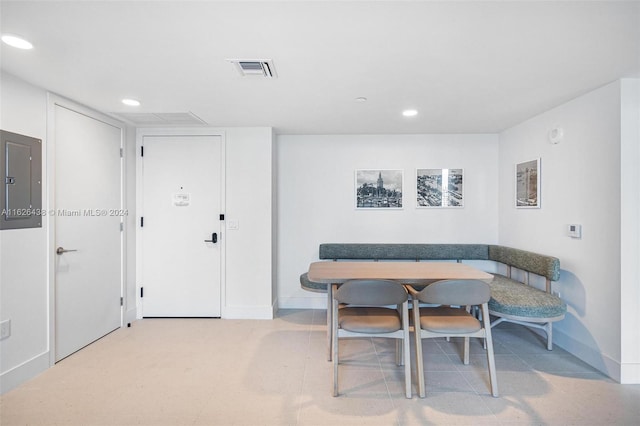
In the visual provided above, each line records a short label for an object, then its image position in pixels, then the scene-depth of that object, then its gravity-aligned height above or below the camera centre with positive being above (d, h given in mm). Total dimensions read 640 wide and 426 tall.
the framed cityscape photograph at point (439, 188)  4168 +346
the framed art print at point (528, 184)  3305 +332
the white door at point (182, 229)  3795 -230
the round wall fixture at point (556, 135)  2978 +808
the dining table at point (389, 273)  2395 -542
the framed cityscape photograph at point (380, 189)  4195 +332
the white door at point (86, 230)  2746 -195
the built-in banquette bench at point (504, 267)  2699 -647
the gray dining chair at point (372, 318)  2213 -863
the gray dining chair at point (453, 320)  2205 -865
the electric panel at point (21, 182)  2250 +241
